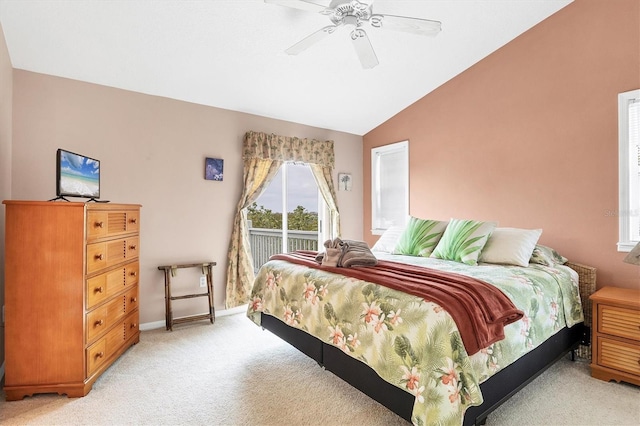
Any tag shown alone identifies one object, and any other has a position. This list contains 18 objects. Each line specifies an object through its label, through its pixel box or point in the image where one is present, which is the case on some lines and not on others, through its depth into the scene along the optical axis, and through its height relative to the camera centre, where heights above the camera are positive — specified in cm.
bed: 150 -70
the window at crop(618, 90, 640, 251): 262 +35
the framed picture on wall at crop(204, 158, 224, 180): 366 +51
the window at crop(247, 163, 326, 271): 427 -3
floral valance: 389 +82
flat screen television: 226 +28
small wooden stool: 332 -87
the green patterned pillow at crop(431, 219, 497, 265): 282 -27
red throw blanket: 157 -45
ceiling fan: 205 +128
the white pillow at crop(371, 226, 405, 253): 374 -33
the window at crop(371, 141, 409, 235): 454 +38
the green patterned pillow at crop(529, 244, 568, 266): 270 -39
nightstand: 220 -88
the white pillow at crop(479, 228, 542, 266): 266 -30
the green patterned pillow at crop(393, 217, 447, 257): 324 -26
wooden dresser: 206 -55
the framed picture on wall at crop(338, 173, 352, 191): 482 +46
